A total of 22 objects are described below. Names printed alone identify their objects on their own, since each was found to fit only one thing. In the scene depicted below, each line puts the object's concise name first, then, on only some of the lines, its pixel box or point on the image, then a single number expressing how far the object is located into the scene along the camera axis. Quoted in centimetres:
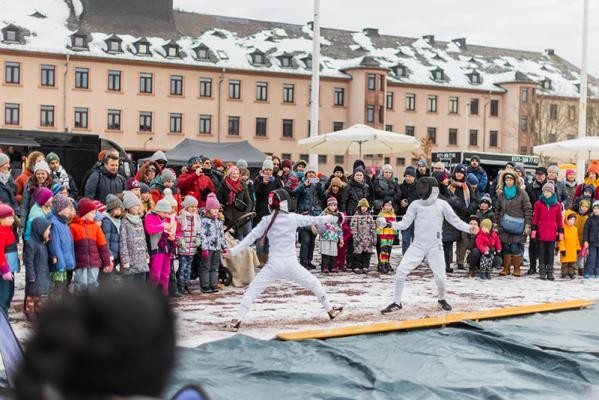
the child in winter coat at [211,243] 1182
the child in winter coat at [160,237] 1062
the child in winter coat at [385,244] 1492
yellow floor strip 820
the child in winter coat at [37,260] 895
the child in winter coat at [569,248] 1509
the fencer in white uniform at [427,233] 1055
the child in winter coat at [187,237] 1143
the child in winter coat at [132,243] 1005
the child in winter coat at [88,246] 943
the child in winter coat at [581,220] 1549
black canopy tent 2881
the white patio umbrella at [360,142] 1864
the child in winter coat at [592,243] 1497
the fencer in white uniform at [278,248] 923
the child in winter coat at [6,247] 877
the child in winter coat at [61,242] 911
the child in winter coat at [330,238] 1473
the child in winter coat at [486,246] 1464
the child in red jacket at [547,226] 1476
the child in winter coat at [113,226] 993
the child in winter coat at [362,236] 1510
